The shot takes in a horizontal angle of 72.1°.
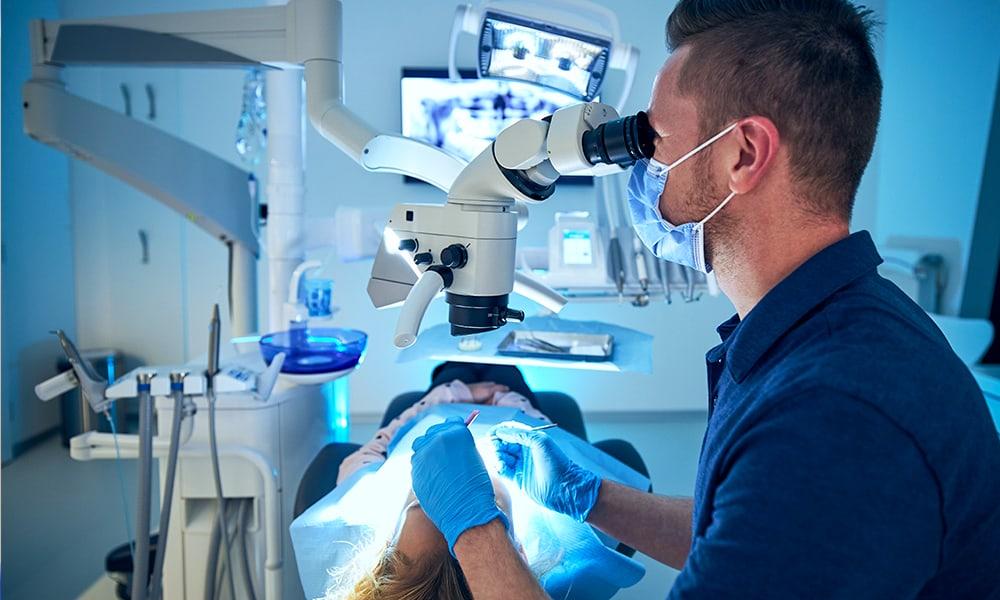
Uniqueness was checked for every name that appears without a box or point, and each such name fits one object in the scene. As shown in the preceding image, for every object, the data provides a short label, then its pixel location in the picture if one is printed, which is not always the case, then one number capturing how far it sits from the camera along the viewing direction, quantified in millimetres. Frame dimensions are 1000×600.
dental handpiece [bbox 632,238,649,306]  2027
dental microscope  795
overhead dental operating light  1369
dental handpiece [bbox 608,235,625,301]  2039
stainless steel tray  2080
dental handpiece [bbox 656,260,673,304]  2016
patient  1259
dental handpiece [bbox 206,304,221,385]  1309
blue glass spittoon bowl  1602
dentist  615
